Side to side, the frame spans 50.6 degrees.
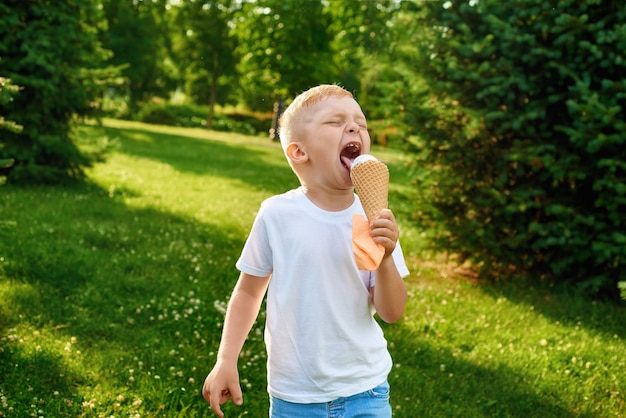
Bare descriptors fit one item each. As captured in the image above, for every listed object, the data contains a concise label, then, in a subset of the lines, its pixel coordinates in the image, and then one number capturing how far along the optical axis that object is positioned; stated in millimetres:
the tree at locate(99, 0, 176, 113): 36128
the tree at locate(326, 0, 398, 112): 17933
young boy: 2348
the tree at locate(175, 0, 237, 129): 44875
